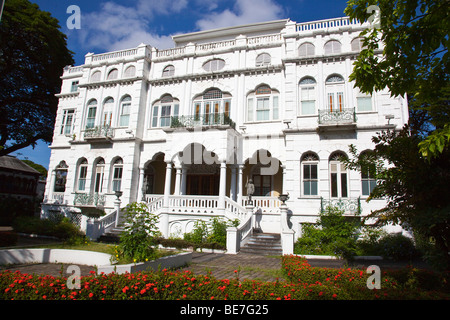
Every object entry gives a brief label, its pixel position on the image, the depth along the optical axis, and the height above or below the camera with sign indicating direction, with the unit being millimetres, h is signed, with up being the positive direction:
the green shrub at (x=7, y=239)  13148 -1708
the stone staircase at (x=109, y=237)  16094 -1786
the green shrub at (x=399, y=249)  12273 -1370
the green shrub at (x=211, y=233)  14027 -1247
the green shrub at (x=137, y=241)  8382 -1029
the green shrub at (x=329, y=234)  12711 -943
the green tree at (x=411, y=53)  5543 +3447
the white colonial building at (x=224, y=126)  15844 +5323
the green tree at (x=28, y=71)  23281 +11751
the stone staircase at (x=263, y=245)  13406 -1602
